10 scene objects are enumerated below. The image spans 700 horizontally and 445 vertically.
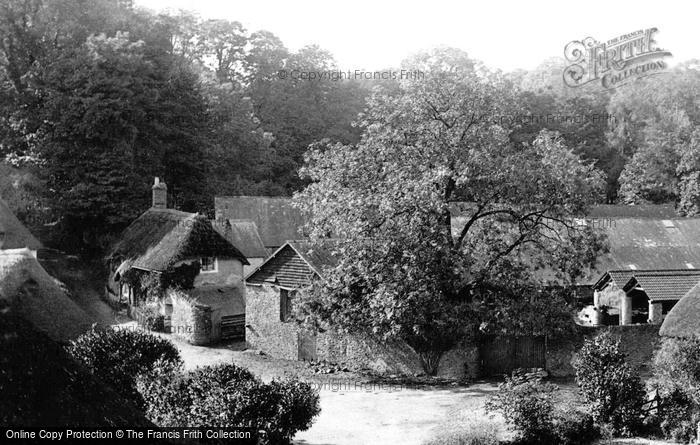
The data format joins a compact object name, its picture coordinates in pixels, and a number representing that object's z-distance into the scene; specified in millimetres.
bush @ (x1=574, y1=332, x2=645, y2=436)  16406
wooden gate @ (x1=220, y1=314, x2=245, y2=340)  28906
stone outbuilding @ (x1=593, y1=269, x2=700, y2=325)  28406
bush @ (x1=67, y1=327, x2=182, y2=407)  16125
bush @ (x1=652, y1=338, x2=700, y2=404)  16797
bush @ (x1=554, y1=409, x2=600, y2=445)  15594
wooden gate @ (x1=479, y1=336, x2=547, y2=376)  23062
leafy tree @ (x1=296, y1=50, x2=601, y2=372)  21672
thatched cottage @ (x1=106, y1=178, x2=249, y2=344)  28688
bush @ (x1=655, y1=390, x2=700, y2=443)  15867
